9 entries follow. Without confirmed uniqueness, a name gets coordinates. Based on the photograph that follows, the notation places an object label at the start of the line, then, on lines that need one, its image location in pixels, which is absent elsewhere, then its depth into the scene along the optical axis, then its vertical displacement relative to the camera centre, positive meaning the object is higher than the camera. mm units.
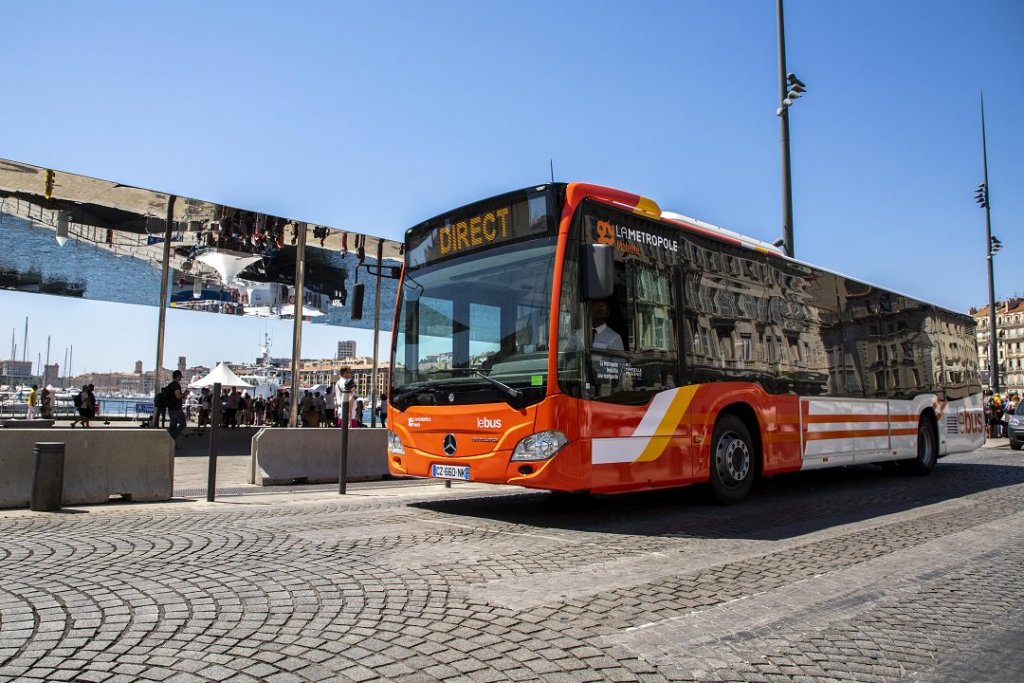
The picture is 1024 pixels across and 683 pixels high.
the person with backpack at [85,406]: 23188 -83
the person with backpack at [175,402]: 16766 +70
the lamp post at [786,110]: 13992 +6088
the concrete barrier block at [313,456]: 10648 -749
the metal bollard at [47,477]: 7254 -753
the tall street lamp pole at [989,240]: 24547 +6177
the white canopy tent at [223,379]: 28156 +1080
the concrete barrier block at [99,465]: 7531 -682
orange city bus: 6543 +622
